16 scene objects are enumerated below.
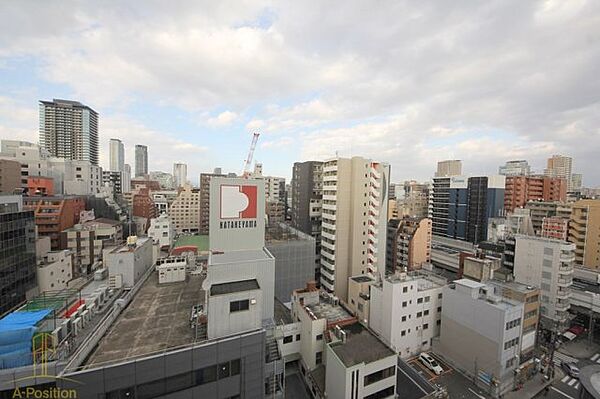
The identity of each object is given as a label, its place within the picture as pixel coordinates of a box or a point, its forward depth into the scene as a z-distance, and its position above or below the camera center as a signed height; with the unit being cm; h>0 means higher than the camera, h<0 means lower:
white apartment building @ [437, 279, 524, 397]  2323 -1357
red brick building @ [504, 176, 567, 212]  7506 +206
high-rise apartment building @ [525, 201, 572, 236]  5719 -322
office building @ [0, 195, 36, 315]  2830 -816
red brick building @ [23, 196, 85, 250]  4700 -578
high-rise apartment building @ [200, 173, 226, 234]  8225 -565
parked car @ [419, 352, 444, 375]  2579 -1783
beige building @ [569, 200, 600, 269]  4781 -660
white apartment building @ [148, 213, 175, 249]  6103 -1055
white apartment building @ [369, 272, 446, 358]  2730 -1335
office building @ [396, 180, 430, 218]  9150 -279
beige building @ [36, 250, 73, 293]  3458 -1244
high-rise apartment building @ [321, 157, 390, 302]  4028 -465
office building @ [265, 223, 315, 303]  3312 -965
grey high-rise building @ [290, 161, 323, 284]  4578 -170
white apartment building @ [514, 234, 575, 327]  3291 -1018
